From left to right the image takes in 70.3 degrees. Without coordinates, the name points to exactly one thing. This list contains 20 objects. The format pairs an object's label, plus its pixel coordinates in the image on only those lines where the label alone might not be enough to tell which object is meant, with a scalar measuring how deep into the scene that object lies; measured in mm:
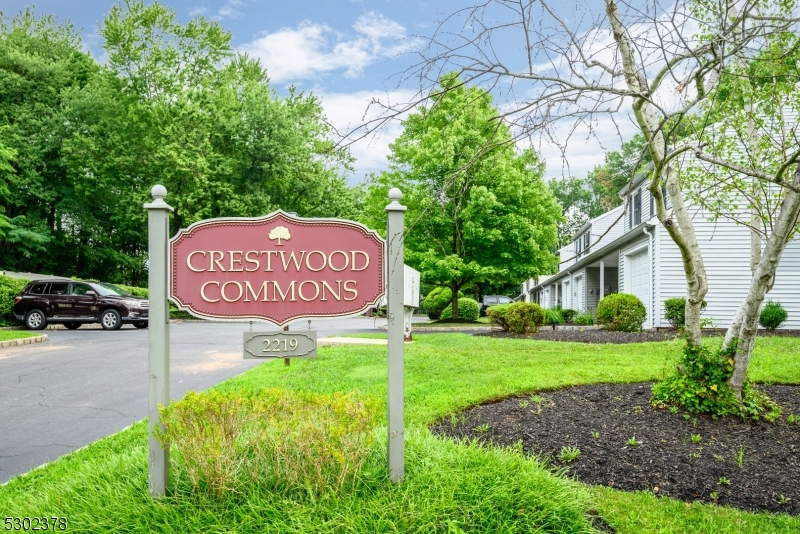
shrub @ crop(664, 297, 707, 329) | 15266
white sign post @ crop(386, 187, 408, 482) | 3238
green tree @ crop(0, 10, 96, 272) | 28125
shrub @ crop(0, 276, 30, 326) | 18531
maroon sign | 3307
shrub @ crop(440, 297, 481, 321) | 24484
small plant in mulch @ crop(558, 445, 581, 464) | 4082
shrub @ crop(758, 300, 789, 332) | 14531
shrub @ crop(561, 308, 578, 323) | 25078
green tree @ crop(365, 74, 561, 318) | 19219
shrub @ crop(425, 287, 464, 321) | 29266
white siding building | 16094
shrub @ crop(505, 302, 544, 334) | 14828
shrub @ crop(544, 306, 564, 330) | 17797
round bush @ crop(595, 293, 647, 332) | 14734
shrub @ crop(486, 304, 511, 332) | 15469
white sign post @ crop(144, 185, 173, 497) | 3186
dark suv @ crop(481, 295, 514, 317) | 35509
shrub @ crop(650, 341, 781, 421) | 4922
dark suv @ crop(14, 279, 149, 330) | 17672
